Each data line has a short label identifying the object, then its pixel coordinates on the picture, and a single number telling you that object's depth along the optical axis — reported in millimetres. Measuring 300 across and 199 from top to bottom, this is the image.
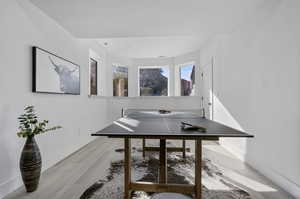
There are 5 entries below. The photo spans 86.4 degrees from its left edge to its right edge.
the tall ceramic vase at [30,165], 1754
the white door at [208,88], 4191
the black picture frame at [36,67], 2129
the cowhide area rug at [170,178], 1722
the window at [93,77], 4377
